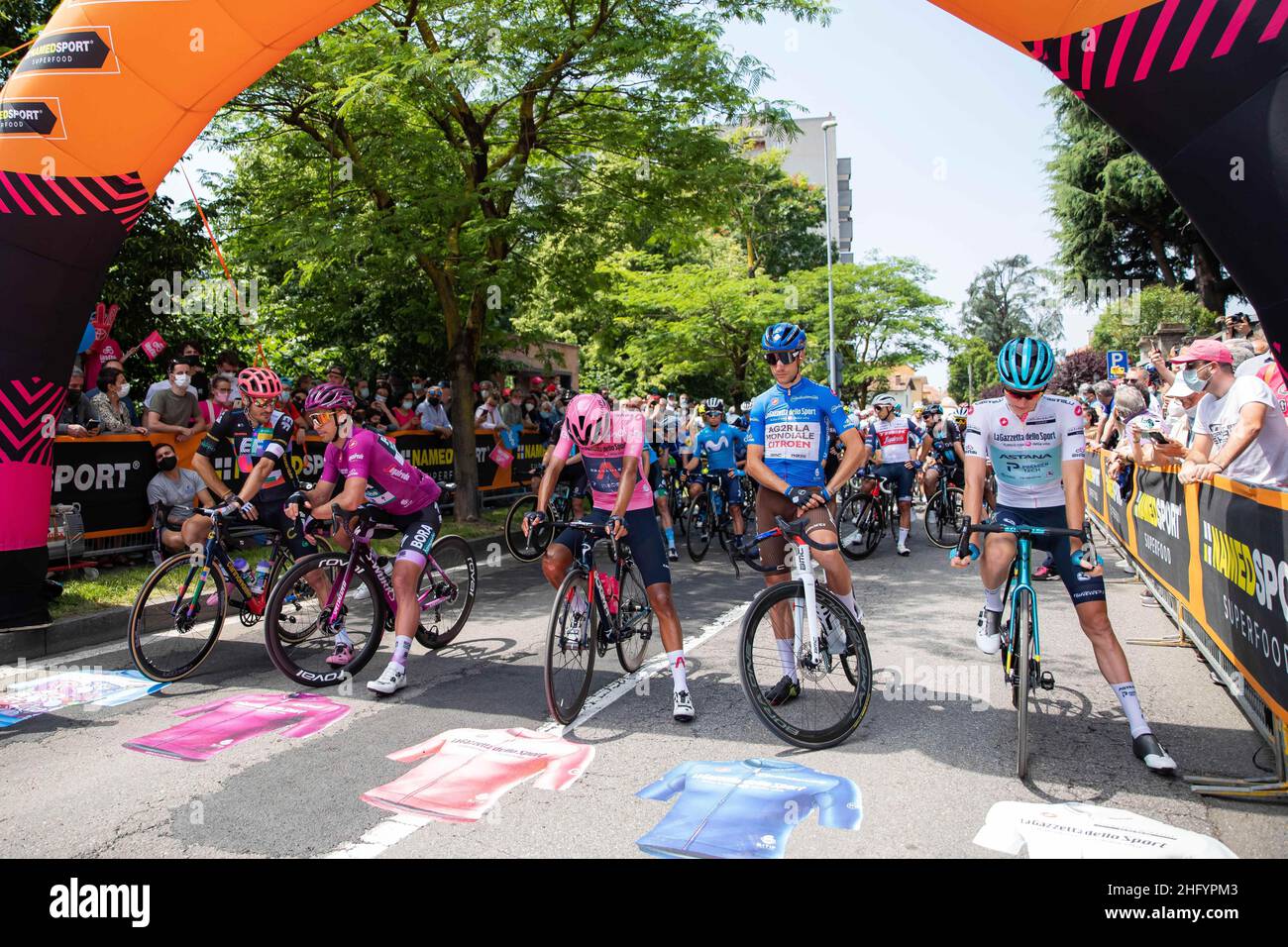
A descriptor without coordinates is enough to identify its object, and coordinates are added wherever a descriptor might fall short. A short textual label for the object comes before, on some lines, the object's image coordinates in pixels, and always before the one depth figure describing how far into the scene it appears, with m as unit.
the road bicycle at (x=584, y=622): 5.35
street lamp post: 26.61
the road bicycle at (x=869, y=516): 12.44
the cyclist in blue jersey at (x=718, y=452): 12.49
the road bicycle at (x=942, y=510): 13.70
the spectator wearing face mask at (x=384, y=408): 14.58
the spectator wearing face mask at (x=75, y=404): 9.85
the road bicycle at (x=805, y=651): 4.87
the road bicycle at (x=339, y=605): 5.97
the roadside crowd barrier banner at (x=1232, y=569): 4.36
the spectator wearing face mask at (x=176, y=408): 10.53
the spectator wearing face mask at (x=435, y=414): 15.98
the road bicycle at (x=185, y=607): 6.27
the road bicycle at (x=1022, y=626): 4.51
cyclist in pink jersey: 5.57
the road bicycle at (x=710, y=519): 12.39
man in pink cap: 5.85
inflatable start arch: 7.00
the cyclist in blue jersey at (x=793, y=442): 5.54
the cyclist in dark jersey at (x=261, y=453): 6.82
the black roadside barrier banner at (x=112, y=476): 9.27
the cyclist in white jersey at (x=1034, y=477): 4.82
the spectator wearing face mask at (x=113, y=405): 10.02
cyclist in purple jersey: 6.12
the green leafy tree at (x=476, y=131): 11.37
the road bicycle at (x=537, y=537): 12.28
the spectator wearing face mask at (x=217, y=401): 11.33
